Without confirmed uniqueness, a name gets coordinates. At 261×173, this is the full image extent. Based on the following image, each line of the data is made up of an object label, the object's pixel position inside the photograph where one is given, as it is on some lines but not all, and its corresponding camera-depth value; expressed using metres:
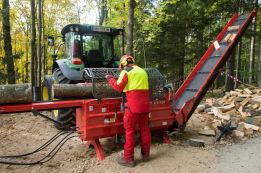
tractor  7.69
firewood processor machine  5.46
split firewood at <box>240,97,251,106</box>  9.04
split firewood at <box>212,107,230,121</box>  8.33
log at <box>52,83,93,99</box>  5.53
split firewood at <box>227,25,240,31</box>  7.62
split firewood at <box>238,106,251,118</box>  8.45
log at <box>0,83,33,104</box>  4.80
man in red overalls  5.21
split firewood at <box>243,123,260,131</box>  7.51
